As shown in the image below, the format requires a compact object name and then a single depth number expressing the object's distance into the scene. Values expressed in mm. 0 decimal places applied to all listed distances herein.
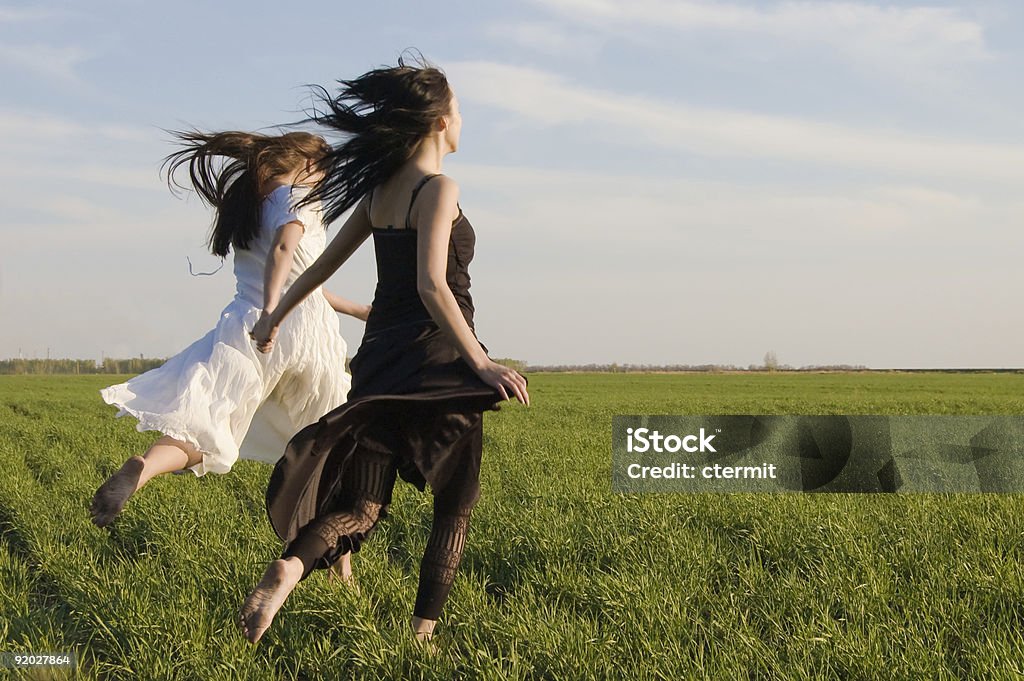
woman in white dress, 10023
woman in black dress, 7035
